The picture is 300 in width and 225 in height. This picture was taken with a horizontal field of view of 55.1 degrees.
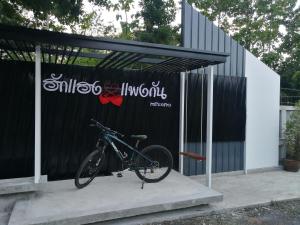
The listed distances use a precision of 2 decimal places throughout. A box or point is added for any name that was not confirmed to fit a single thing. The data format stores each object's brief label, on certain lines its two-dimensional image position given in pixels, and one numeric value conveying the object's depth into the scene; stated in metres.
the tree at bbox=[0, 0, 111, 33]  5.45
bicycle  4.33
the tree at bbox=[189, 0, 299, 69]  14.69
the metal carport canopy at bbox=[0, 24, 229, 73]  3.45
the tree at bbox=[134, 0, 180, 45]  11.69
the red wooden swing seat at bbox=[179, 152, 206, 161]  4.63
